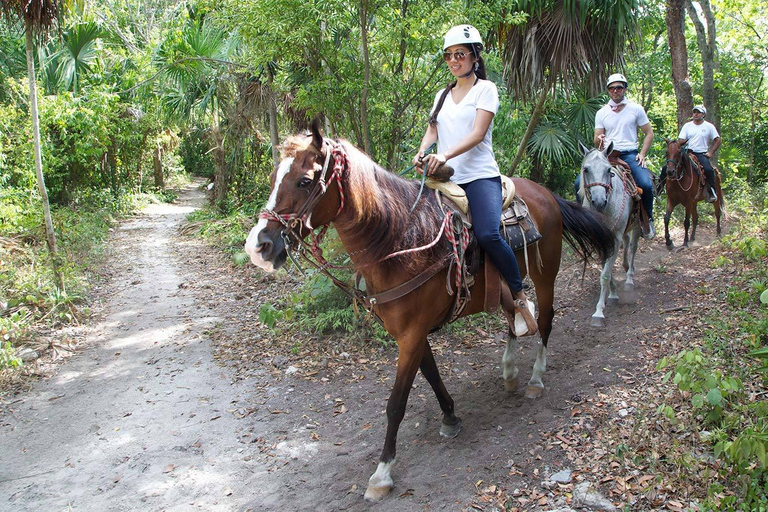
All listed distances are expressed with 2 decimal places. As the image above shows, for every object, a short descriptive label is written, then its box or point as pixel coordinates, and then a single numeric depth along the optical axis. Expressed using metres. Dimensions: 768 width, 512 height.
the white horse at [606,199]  6.42
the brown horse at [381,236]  2.95
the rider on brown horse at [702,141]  10.11
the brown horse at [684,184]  9.87
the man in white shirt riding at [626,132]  7.02
